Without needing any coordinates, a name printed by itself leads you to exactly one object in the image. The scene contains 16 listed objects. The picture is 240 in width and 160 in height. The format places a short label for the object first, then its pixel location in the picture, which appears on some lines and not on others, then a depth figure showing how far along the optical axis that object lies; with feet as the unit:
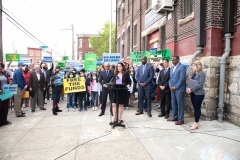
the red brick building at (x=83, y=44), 201.36
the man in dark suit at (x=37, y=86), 27.32
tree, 145.48
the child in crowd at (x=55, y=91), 25.75
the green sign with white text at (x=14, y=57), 46.64
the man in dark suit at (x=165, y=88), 22.25
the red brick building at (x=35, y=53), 226.38
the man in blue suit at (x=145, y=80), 23.18
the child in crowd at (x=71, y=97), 28.40
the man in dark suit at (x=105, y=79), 23.98
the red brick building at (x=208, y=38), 19.63
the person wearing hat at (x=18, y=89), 24.63
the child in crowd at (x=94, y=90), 28.43
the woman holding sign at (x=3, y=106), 20.70
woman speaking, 19.13
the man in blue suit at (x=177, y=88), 19.57
